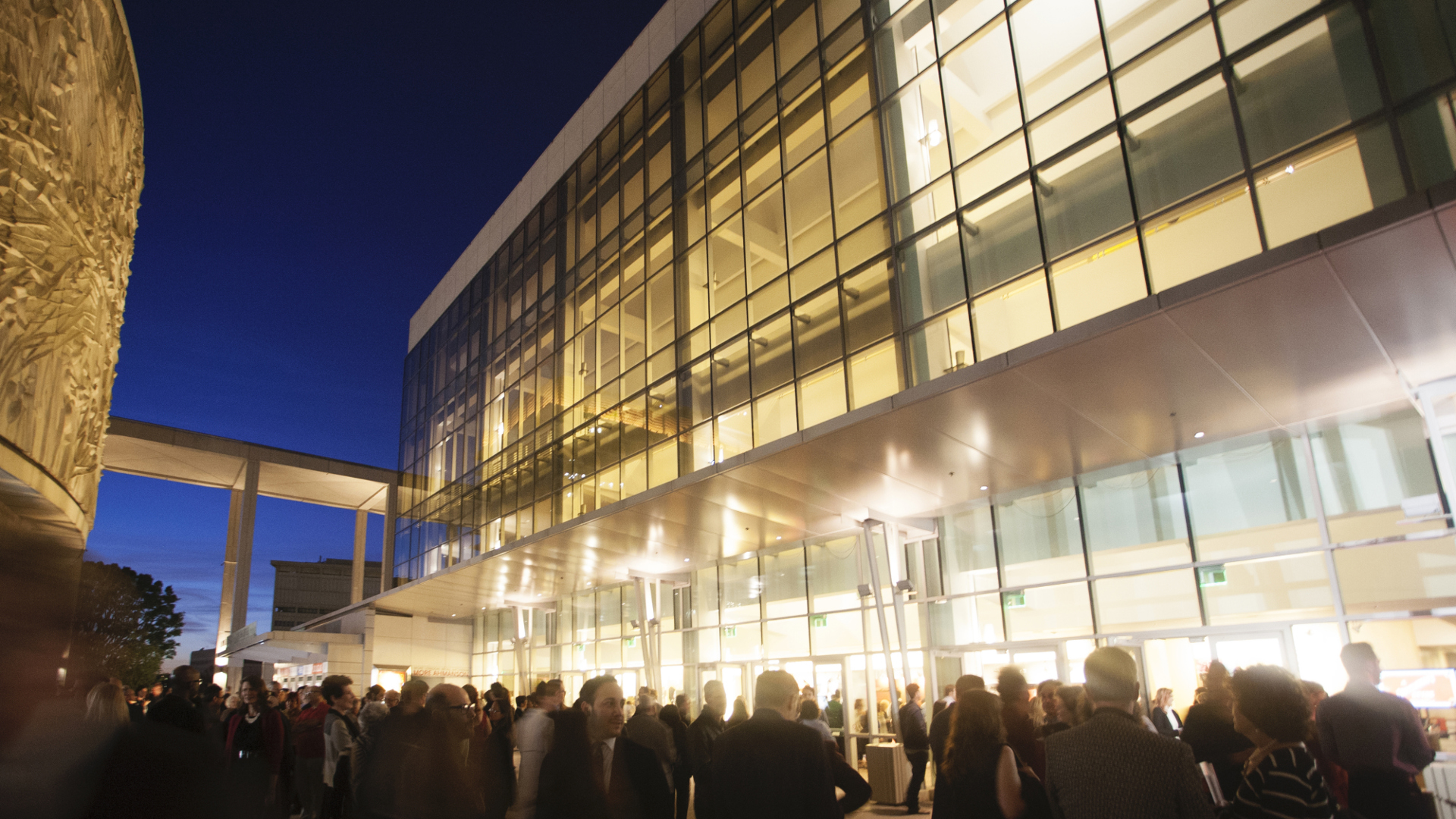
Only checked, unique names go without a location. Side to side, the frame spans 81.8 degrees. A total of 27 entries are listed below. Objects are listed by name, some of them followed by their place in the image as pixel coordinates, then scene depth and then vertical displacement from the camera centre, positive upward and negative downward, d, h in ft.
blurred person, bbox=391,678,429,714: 22.53 -1.09
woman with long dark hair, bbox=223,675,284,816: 31.91 -3.27
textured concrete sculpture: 27.73 +16.00
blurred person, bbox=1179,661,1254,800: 20.22 -2.88
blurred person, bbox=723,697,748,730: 26.18 -2.28
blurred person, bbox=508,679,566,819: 17.24 -2.33
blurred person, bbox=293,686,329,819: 33.53 -4.12
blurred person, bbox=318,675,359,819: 30.07 -2.98
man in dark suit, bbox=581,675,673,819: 16.31 -2.68
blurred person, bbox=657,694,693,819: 30.19 -4.33
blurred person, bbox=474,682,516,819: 25.04 -3.96
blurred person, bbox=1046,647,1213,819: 11.57 -1.96
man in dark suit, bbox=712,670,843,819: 13.57 -2.15
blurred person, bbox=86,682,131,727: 21.88 -0.94
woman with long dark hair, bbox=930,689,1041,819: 14.56 -2.38
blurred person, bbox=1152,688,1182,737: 36.63 -4.11
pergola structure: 118.83 +28.15
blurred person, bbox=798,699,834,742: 29.35 -2.71
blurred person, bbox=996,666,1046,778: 18.94 -1.98
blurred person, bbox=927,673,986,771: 18.11 -2.84
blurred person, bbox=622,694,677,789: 23.24 -2.46
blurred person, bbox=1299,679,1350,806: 20.27 -3.80
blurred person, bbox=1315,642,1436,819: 17.94 -2.87
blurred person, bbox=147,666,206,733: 18.56 -1.14
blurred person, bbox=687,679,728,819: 29.30 -3.03
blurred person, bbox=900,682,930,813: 42.78 -5.32
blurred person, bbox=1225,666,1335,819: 11.77 -2.00
